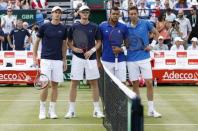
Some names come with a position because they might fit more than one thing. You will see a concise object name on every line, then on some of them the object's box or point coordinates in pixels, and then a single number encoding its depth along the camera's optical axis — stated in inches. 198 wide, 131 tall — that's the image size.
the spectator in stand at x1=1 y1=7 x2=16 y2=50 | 1023.6
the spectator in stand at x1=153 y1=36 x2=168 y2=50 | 904.2
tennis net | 250.7
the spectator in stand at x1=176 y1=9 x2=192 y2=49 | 997.0
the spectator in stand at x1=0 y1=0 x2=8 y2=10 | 1100.9
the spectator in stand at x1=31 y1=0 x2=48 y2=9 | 1136.3
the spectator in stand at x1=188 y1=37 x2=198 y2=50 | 906.7
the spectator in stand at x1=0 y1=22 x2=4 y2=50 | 1000.2
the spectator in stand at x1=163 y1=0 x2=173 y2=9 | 1049.2
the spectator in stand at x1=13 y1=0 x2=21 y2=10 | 1106.2
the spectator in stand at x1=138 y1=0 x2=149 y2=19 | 1050.1
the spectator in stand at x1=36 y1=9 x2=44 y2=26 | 1073.5
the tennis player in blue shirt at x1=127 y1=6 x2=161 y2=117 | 517.0
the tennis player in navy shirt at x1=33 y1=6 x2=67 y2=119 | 508.4
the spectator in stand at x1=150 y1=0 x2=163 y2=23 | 1035.4
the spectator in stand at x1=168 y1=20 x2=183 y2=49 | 991.6
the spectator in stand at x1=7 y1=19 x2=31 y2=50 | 981.2
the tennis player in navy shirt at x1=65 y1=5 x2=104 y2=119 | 511.5
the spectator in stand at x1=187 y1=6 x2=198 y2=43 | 1012.5
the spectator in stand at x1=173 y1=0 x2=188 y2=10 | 1080.5
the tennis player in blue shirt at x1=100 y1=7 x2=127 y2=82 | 515.5
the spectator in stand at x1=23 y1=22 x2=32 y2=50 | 987.9
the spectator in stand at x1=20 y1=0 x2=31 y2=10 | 1122.0
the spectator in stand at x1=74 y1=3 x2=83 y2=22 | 982.3
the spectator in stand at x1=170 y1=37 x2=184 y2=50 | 903.7
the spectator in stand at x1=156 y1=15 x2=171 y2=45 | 976.3
